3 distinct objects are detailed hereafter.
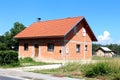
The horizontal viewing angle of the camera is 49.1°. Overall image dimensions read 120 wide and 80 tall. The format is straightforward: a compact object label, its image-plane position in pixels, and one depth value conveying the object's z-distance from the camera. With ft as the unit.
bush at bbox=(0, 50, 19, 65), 39.10
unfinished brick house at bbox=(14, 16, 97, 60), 53.96
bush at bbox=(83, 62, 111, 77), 26.40
